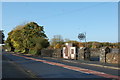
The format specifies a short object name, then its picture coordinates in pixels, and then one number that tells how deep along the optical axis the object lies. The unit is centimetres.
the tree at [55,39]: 5974
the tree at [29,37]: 3866
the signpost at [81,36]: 3315
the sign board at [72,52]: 2404
